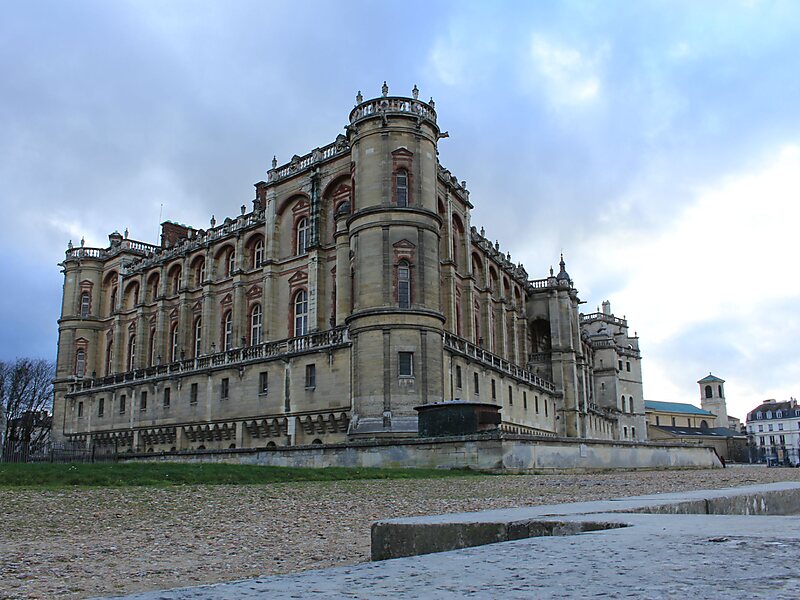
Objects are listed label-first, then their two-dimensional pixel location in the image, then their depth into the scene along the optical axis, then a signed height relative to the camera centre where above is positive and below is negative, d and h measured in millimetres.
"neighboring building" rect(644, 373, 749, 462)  115688 +5651
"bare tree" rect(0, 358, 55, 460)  69000 +6057
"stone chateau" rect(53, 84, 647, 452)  38188 +9435
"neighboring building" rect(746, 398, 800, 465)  148875 +4778
